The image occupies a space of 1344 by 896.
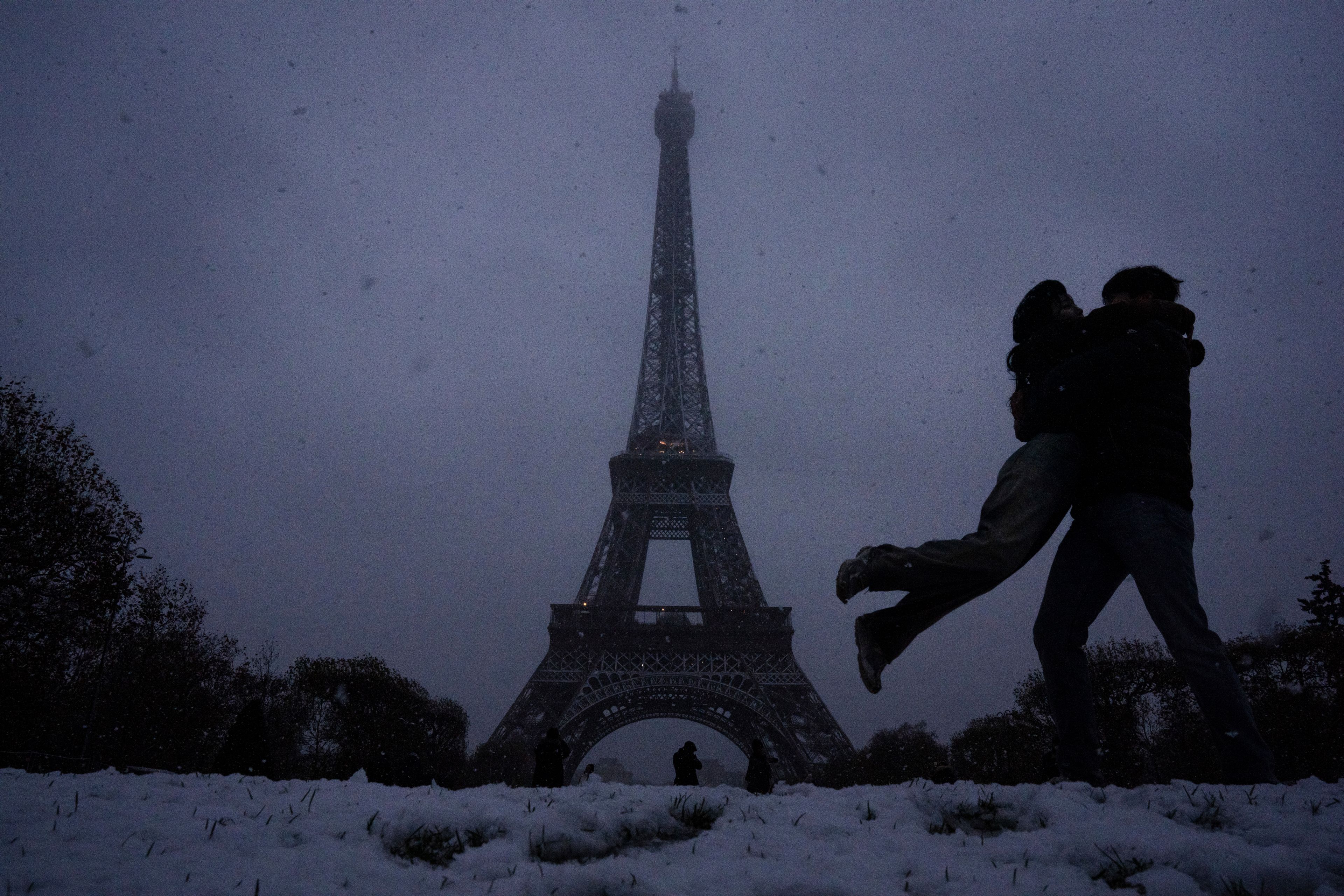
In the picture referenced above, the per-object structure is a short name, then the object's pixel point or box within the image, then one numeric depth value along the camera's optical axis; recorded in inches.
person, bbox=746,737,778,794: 403.2
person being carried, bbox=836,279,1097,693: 127.6
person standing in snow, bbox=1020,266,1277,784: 133.6
